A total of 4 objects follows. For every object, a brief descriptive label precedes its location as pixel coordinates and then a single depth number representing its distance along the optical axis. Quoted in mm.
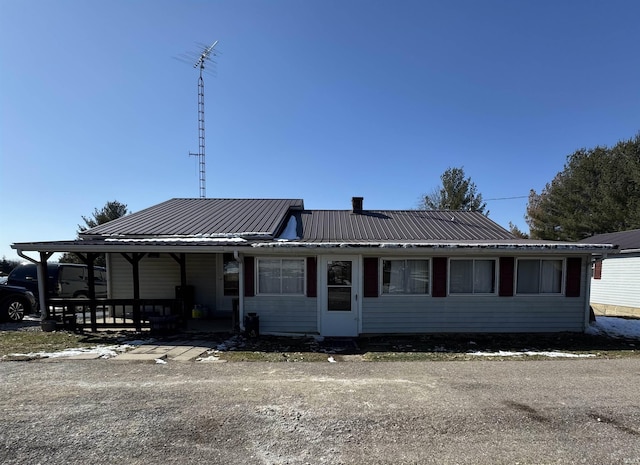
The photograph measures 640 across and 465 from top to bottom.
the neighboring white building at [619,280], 14852
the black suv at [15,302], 11192
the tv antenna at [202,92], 16672
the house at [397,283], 9086
